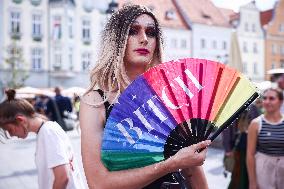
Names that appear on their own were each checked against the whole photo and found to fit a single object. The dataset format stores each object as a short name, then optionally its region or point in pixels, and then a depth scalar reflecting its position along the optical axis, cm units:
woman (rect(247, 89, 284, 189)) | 408
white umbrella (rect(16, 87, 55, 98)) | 2263
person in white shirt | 273
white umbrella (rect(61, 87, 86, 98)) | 2784
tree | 3338
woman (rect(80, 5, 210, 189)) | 154
